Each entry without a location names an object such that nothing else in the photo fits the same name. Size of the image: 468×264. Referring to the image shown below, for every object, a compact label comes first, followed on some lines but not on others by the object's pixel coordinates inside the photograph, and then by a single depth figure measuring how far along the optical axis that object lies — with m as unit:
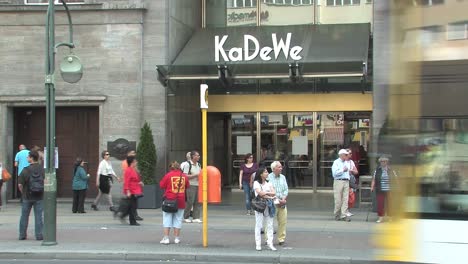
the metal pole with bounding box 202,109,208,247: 11.59
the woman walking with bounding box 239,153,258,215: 16.33
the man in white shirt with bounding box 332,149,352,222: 15.22
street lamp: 11.84
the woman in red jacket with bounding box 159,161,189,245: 12.06
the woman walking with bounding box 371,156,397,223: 14.15
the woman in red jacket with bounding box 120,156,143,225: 14.32
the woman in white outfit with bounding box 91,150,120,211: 17.27
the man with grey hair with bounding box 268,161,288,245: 11.87
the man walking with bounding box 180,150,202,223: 14.95
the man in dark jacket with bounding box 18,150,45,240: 12.42
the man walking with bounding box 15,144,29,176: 17.67
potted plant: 17.61
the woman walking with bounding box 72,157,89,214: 17.16
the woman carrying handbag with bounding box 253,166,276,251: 11.36
